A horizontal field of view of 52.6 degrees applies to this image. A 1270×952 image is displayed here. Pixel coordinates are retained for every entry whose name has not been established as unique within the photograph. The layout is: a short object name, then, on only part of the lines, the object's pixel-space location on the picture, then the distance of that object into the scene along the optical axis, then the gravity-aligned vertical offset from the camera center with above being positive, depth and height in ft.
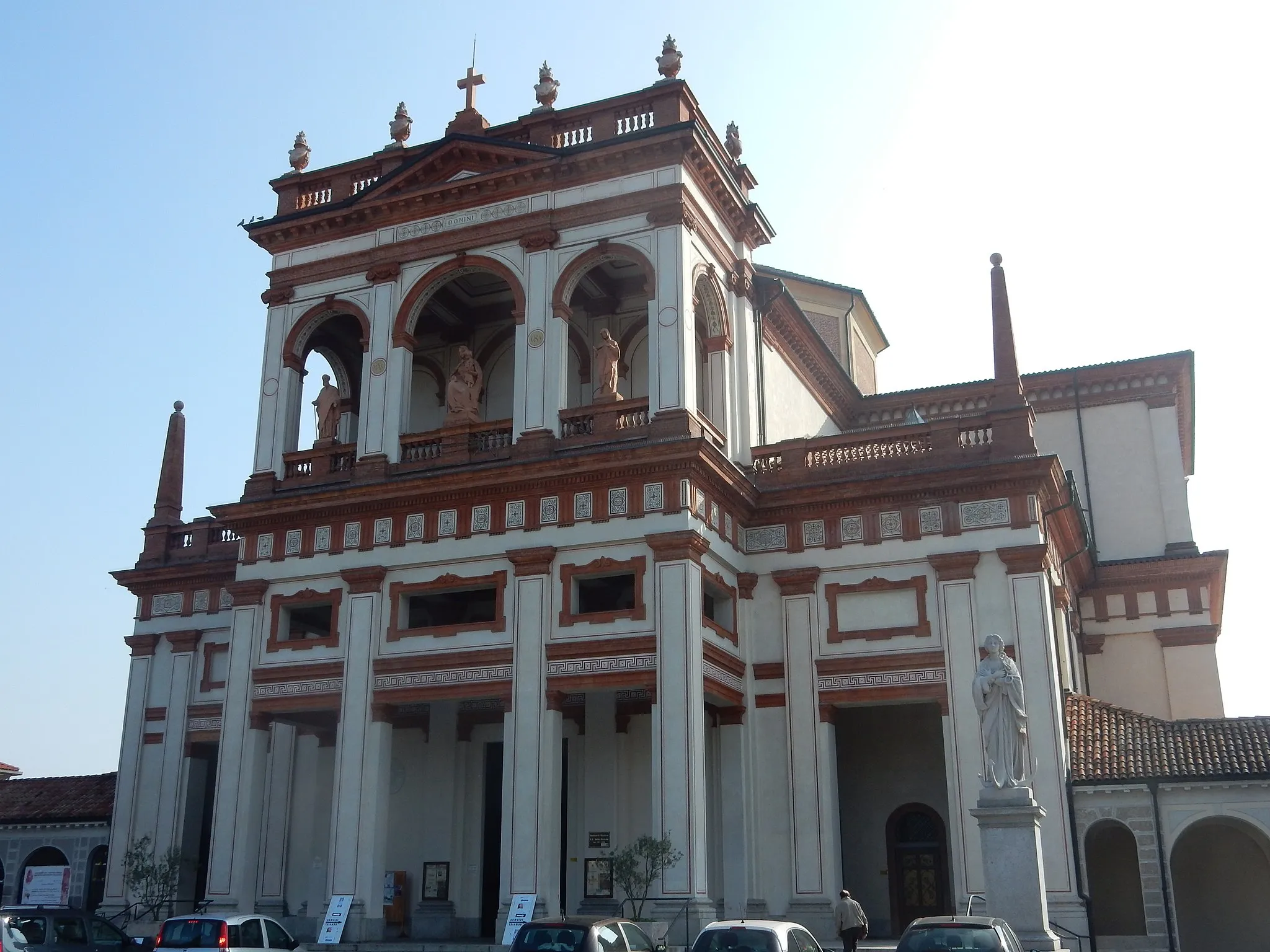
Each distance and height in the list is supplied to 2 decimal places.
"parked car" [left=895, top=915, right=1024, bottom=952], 48.65 -2.13
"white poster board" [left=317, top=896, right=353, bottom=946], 79.15 -2.57
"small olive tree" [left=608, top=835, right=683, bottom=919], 74.23 +0.69
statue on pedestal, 65.00 +7.81
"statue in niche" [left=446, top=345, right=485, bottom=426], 90.94 +33.16
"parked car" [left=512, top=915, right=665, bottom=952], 53.16 -2.35
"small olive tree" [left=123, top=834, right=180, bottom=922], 89.10 +0.06
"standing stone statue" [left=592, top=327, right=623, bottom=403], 87.30 +33.43
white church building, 81.66 +18.94
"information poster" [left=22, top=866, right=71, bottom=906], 106.63 -0.66
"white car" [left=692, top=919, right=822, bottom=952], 50.70 -2.26
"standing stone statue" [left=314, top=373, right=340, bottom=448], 95.71 +33.34
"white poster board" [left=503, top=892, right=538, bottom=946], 75.31 -1.99
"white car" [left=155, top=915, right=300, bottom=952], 61.72 -2.57
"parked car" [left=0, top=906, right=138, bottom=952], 65.31 -2.62
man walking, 68.39 -2.23
